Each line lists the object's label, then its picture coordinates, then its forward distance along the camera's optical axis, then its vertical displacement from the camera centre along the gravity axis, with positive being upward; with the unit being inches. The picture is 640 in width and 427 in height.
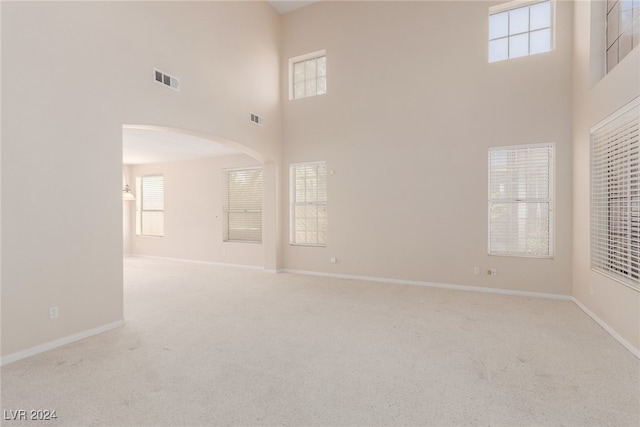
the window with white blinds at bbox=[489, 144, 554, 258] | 181.3 +6.6
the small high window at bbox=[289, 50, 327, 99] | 247.6 +110.4
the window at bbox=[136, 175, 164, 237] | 332.2 +5.2
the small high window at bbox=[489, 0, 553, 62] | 183.8 +109.6
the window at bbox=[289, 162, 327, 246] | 244.7 +6.3
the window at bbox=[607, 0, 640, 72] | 123.5 +76.8
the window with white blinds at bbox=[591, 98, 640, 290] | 116.5 +6.5
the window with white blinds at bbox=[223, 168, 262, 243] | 277.1 +5.4
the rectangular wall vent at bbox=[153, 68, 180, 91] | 152.9 +66.3
